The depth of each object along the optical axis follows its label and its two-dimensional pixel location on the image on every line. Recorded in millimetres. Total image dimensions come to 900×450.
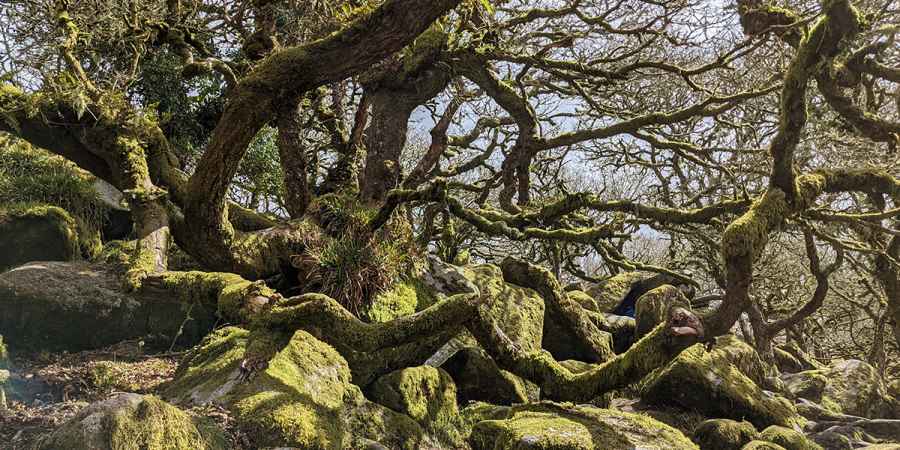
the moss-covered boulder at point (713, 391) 7543
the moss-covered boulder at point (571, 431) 4906
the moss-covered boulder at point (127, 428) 3072
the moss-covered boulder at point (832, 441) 7464
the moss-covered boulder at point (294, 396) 4309
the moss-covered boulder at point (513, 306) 8309
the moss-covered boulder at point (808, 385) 9867
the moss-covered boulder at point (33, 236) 8648
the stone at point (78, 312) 6984
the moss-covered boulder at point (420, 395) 5980
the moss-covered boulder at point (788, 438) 6238
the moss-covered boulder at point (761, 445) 5672
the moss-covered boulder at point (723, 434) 6340
